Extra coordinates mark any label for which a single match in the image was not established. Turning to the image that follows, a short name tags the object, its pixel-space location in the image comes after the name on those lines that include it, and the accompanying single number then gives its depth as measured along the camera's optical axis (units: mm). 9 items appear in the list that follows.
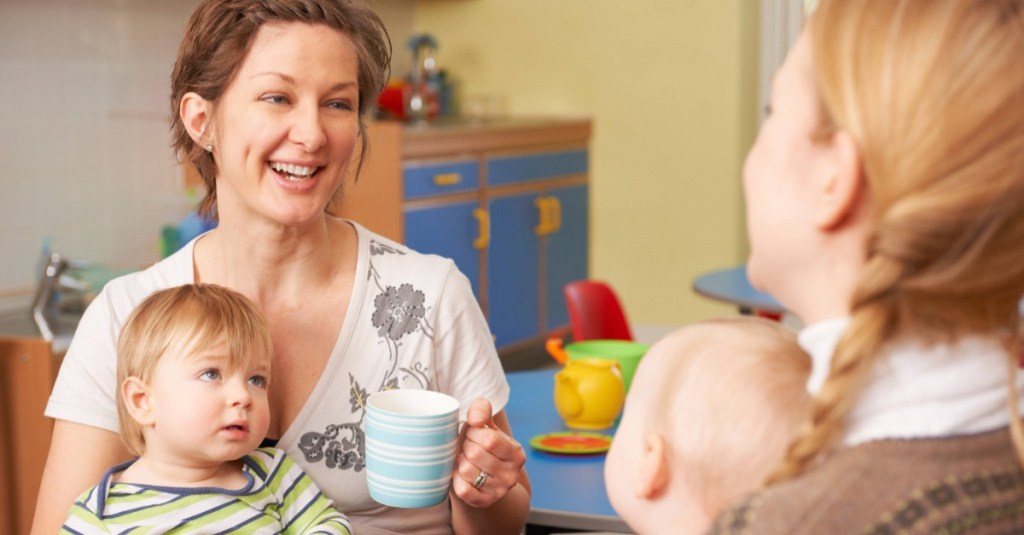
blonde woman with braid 777
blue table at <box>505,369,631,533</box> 1652
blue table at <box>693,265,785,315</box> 3084
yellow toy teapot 2035
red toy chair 3004
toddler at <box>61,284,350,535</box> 1455
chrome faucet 3395
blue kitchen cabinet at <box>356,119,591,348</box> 4793
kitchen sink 3086
